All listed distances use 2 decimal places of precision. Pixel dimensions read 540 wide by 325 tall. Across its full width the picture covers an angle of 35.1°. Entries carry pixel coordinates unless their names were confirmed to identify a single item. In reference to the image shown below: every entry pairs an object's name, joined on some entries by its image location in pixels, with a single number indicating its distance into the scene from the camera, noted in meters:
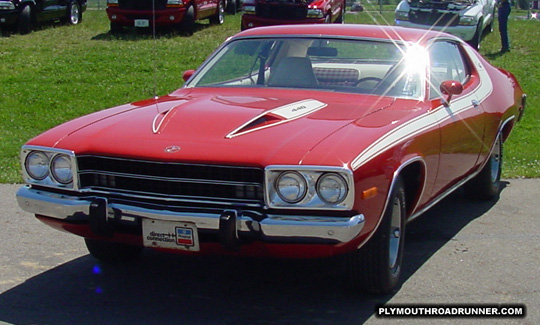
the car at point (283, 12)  17.62
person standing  16.38
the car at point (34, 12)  17.53
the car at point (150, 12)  17.69
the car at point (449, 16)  16.77
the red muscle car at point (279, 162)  4.23
